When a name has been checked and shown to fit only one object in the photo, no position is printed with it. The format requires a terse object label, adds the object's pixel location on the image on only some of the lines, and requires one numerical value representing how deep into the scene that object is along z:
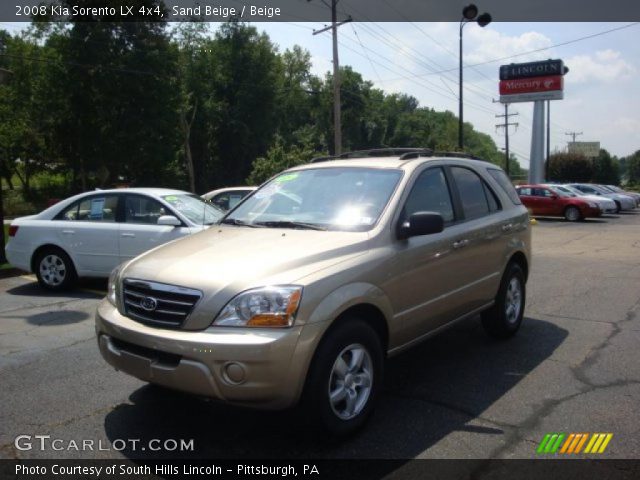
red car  24.56
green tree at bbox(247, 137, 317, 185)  33.88
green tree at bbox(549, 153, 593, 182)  57.09
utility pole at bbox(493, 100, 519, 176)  61.35
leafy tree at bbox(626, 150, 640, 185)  105.06
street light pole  24.03
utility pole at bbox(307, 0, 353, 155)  26.73
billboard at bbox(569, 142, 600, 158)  91.66
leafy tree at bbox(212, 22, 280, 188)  50.25
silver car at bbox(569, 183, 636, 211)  31.27
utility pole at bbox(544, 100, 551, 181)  48.65
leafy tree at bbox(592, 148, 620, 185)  78.12
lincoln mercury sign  42.47
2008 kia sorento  3.20
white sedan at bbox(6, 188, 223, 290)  8.18
